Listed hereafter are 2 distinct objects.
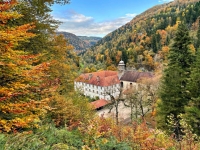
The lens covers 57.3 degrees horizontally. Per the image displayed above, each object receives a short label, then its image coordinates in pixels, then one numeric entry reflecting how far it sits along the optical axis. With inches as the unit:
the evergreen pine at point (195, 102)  524.1
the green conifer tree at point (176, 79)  617.9
